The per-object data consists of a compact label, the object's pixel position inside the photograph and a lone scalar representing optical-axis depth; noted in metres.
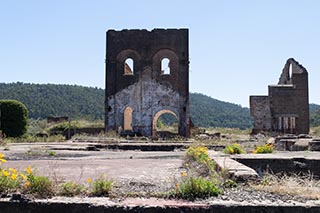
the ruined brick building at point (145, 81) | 29.52
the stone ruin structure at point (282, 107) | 29.48
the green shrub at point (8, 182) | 4.19
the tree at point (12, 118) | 28.45
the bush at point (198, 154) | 7.12
